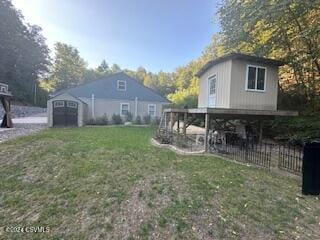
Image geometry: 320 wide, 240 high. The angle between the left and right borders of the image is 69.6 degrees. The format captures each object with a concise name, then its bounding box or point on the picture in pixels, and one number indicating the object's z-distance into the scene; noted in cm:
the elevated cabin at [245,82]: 924
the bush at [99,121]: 2019
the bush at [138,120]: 2233
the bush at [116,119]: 2127
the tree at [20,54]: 3472
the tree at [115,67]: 5980
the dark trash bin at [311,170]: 498
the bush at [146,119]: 2295
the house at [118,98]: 2197
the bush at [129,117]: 2260
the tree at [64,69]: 4738
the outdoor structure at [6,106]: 1520
